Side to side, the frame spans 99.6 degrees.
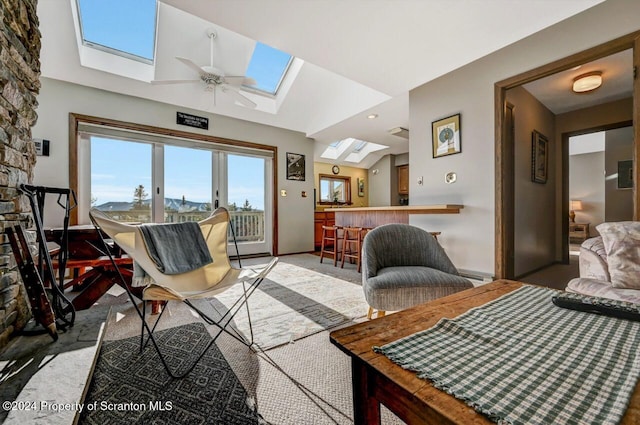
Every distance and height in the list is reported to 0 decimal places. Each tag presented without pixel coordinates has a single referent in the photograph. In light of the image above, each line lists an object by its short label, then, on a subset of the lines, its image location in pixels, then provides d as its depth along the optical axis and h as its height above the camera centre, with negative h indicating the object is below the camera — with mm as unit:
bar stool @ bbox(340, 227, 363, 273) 3932 -470
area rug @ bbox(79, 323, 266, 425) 1173 -880
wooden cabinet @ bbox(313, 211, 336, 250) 6191 -246
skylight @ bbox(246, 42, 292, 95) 4113 +2348
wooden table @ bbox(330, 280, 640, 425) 532 -384
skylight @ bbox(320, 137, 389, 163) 6984 +1677
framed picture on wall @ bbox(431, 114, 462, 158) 3209 +936
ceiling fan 2990 +1566
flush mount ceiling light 3076 +1518
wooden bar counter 3157 -25
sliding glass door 3793 +473
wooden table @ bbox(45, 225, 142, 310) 2217 -403
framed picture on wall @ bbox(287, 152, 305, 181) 5484 +945
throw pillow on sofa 1569 -245
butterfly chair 1495 -395
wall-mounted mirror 7422 +654
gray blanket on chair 1823 -246
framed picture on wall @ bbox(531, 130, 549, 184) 3736 +797
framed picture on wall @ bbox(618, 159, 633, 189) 4351 +623
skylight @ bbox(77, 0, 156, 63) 3126 +2280
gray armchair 1666 -407
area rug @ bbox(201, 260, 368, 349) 1991 -863
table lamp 6629 +127
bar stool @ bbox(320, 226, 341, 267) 4391 -513
